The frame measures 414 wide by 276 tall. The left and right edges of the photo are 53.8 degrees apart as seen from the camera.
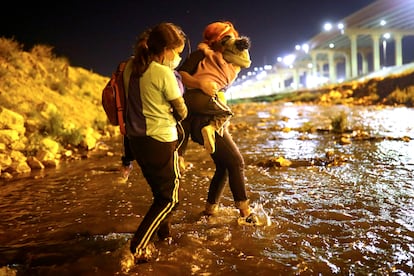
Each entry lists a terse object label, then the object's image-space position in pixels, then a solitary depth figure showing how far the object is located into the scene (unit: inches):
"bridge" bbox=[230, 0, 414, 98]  1476.4
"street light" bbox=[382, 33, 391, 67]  1758.1
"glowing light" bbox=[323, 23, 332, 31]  1914.9
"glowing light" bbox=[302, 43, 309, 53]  2373.4
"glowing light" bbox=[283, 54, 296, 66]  2819.9
